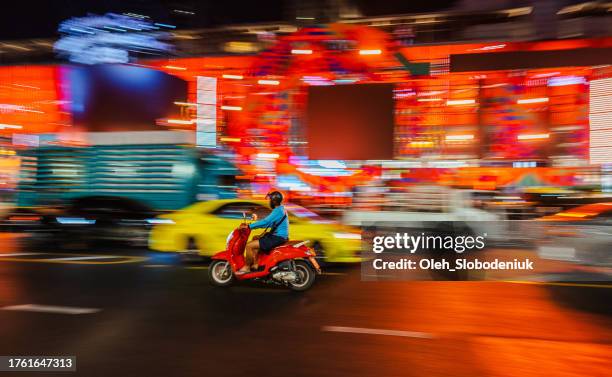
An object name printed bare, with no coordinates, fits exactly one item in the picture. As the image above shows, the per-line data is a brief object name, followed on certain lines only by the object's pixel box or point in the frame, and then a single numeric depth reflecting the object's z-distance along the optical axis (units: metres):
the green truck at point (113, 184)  12.27
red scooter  7.57
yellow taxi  9.70
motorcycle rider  7.55
